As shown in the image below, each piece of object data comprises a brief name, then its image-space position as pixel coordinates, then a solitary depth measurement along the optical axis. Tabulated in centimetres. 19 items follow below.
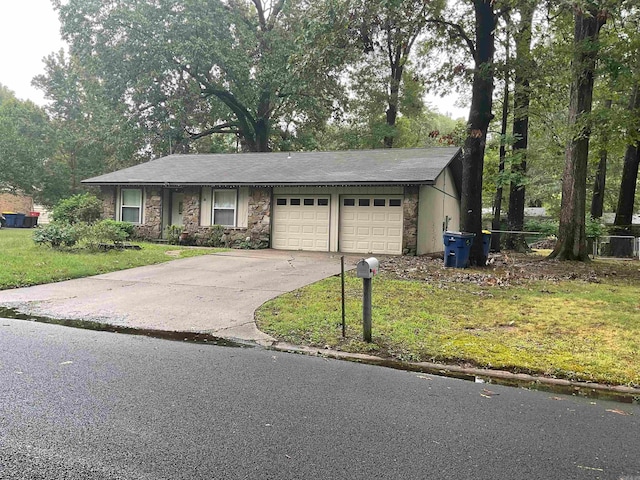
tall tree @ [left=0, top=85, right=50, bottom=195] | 2733
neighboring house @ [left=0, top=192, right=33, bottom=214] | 3634
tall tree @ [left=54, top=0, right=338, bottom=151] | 2478
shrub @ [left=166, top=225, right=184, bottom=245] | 1802
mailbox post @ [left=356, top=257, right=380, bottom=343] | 517
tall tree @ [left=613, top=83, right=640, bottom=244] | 2039
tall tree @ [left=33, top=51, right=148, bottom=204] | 2711
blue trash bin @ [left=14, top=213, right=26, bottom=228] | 2784
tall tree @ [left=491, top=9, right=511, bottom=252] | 2019
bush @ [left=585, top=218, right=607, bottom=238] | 2010
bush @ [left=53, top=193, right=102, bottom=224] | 1838
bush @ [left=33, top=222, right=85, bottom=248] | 1304
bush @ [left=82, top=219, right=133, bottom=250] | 1305
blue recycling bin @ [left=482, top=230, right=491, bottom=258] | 1317
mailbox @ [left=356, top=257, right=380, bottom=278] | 516
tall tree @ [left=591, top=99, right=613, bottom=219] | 2355
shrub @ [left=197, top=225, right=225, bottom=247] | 1758
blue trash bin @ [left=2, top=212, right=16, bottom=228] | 2758
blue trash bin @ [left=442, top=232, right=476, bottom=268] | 1218
